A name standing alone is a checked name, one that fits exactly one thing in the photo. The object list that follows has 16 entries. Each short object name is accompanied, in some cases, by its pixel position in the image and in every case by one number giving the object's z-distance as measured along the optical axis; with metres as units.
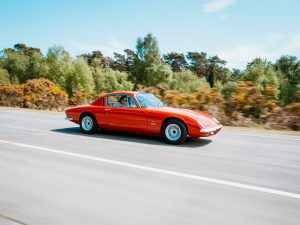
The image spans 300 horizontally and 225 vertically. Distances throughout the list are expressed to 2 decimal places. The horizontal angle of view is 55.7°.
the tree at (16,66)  71.56
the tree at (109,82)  66.31
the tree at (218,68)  99.56
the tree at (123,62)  97.25
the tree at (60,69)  63.91
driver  8.30
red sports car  7.39
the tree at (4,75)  63.64
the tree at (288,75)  44.53
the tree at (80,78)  62.12
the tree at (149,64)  61.66
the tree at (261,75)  46.50
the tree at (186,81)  61.78
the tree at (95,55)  98.06
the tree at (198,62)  103.75
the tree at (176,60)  101.94
